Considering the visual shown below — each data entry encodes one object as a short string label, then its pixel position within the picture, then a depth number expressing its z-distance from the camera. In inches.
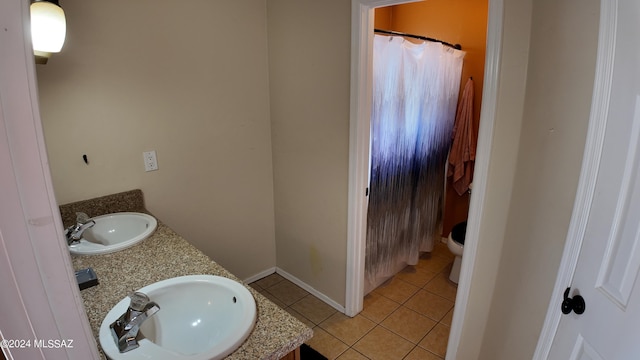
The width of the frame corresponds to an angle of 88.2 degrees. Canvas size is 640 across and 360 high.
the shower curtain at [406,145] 88.0
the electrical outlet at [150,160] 76.5
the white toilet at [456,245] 101.3
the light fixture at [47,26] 45.9
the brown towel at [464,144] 115.8
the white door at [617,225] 29.2
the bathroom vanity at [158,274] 38.2
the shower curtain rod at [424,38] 84.3
